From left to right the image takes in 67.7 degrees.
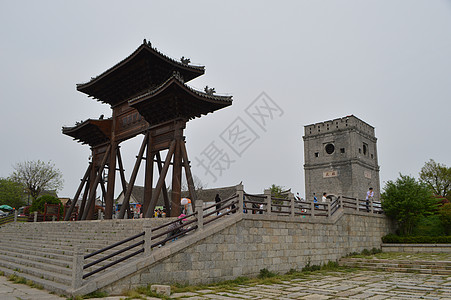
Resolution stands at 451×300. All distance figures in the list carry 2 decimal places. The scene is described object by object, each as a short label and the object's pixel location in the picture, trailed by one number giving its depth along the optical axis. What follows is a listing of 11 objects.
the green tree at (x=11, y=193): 45.41
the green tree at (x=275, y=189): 48.25
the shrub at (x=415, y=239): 15.47
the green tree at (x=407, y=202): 17.14
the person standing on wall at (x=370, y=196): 17.18
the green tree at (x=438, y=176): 37.75
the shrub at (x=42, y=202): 26.73
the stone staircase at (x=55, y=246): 8.36
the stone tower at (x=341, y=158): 36.78
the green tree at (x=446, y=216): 16.53
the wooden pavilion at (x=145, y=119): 15.05
